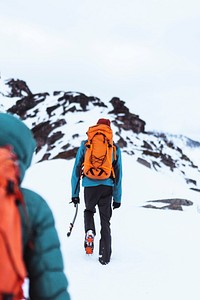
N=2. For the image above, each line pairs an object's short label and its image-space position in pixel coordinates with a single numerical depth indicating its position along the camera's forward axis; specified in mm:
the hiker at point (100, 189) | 6258
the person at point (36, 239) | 1784
